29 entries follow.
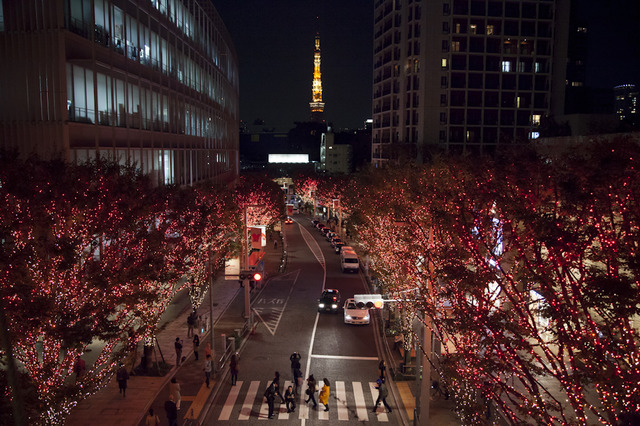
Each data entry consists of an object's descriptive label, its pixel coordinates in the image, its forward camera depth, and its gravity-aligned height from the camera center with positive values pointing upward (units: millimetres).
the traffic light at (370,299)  19297 -5648
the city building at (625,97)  140500 +21855
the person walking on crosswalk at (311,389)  17500 -8285
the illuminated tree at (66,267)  11547 -2971
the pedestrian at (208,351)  19688 -7756
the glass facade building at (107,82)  20312 +3977
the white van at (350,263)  42650 -8963
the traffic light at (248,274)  25516 -5980
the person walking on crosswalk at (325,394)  17250 -8334
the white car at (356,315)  27641 -8808
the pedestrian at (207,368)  19312 -8279
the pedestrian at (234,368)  19625 -8400
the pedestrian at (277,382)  17531 -8019
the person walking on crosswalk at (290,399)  17328 -8554
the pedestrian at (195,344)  22083 -8507
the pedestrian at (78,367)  13602 -7006
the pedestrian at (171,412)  15516 -8057
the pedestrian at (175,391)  16656 -7914
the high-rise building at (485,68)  67625 +13179
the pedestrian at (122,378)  17859 -8024
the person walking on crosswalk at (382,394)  17312 -8325
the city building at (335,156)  131125 +1314
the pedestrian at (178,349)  21047 -8249
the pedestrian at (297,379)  18891 -8550
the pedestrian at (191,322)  25828 -8687
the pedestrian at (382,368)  18342 -7930
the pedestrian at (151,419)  14898 -7979
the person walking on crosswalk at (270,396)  16844 -8188
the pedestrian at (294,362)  19047 -7933
